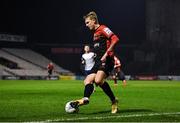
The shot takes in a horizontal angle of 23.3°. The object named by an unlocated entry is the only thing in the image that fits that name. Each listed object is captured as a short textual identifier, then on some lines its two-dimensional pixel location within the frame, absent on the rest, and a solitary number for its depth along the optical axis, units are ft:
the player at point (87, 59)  55.72
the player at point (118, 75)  106.69
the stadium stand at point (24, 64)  187.52
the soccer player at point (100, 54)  33.37
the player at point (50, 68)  167.94
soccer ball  33.27
